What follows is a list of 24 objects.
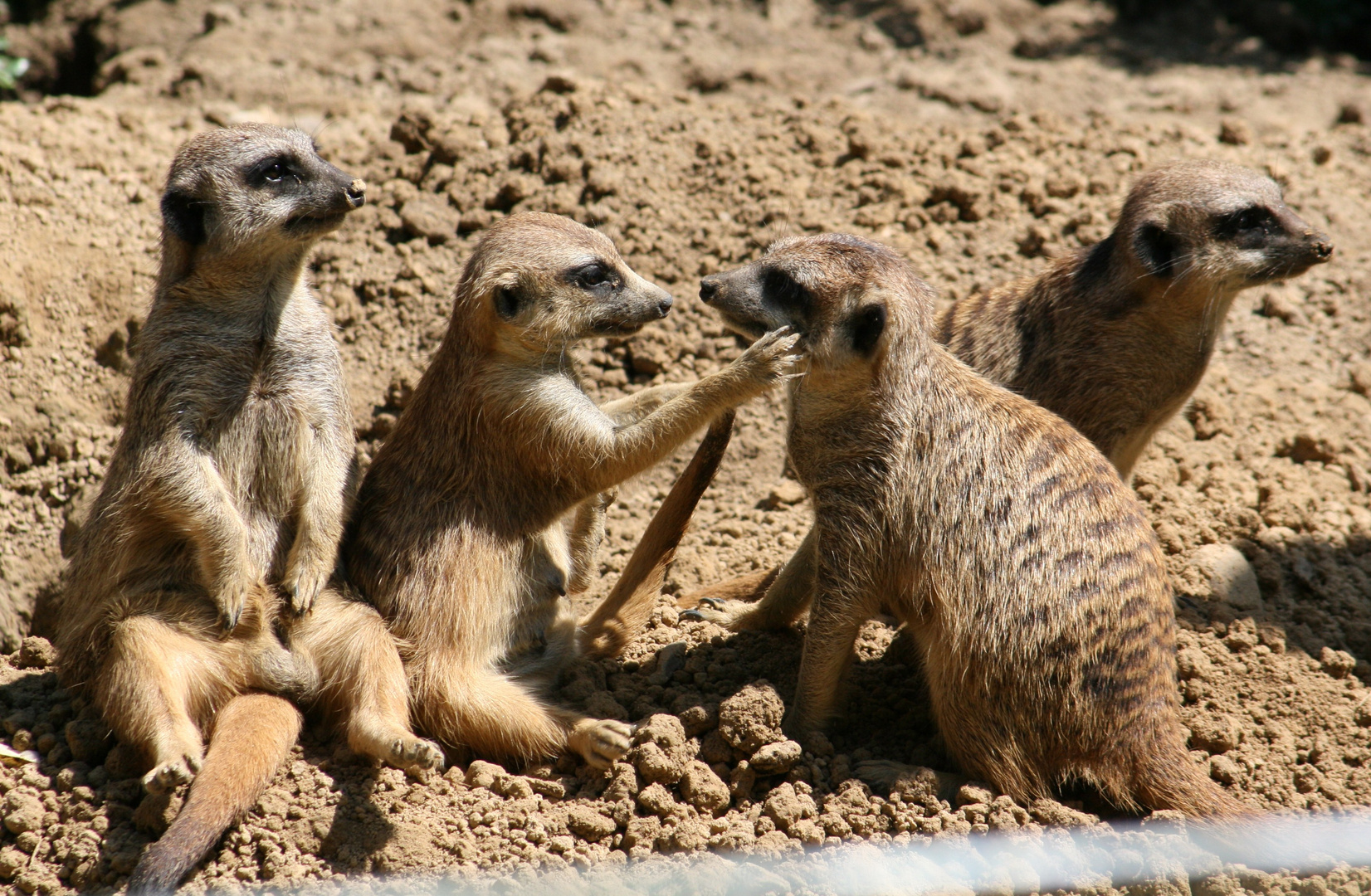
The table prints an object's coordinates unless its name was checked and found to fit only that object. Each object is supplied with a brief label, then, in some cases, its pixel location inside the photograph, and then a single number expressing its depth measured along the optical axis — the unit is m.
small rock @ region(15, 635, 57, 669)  8.06
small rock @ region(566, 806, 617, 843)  6.34
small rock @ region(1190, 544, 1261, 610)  8.52
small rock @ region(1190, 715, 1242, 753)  7.37
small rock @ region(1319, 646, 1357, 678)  8.09
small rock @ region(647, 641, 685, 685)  7.61
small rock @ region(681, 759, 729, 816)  6.50
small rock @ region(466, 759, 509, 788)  6.62
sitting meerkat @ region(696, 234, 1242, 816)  6.56
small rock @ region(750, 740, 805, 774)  6.54
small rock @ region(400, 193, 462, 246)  10.77
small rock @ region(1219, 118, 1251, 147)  12.54
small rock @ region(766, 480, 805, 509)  9.83
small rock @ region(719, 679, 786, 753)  6.62
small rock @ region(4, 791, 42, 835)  6.31
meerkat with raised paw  7.11
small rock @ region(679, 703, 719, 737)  6.90
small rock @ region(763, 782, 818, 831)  6.35
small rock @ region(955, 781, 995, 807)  6.47
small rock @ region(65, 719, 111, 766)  6.79
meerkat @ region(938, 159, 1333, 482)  8.59
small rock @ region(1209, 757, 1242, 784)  7.19
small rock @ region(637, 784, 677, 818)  6.41
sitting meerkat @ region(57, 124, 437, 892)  6.80
